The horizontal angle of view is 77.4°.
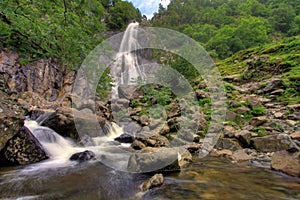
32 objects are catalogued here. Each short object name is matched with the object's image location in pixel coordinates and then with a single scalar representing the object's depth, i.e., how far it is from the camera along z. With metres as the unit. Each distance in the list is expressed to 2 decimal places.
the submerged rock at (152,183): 3.08
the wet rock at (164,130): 7.58
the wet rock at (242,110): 7.82
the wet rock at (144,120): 9.40
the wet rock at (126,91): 15.03
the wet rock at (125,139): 8.01
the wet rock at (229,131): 6.19
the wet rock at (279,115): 6.66
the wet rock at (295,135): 4.68
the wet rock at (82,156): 5.01
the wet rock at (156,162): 3.81
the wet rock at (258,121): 6.34
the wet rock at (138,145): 6.35
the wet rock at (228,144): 5.62
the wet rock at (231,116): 7.59
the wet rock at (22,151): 4.42
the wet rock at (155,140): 6.21
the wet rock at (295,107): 6.88
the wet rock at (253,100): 8.16
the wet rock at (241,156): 4.82
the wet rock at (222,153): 5.28
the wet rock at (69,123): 6.75
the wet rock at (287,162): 3.50
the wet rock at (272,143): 4.61
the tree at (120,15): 32.91
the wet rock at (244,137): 5.54
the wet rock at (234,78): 13.86
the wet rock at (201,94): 10.57
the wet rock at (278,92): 8.91
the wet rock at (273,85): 9.49
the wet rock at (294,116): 6.29
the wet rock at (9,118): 4.23
